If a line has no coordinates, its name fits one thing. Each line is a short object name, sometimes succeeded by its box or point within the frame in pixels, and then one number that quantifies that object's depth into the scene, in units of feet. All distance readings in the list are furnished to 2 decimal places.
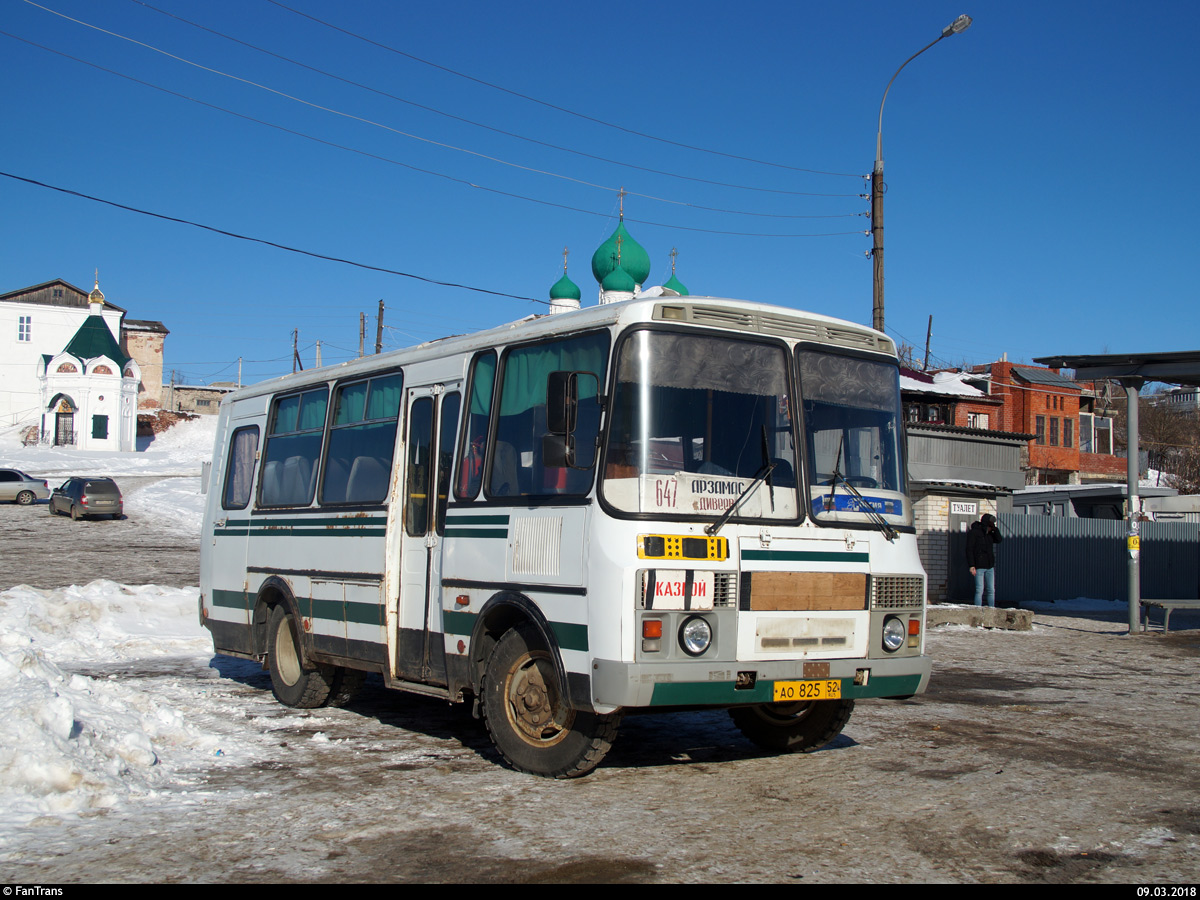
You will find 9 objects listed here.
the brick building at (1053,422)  197.16
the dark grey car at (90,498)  127.65
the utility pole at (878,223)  65.67
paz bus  21.18
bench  62.59
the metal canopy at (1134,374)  62.08
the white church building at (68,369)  222.89
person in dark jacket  66.28
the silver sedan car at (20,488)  146.30
